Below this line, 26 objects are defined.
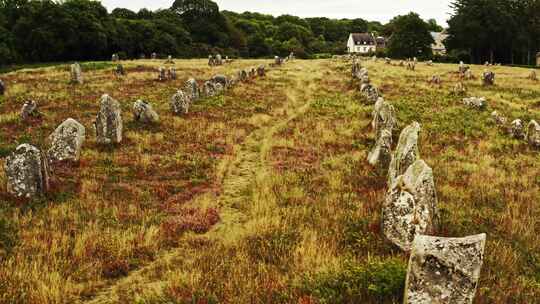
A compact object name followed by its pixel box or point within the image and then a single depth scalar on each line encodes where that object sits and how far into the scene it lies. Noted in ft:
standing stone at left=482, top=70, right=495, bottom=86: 147.98
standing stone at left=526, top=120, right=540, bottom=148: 69.87
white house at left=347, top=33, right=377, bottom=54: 503.20
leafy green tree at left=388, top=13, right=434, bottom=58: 312.50
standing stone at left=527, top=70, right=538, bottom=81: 161.27
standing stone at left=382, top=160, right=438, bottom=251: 33.06
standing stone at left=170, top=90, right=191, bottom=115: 90.74
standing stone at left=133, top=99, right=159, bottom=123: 80.38
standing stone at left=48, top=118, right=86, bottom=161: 56.13
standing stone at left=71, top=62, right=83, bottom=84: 134.37
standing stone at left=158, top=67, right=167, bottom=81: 149.85
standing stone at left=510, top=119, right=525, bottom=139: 75.82
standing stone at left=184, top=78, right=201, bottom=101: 105.40
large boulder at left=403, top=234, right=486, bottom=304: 22.57
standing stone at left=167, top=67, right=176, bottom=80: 155.63
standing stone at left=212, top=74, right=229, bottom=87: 127.01
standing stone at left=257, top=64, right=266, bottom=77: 172.14
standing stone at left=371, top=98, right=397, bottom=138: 73.41
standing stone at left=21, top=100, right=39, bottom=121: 80.69
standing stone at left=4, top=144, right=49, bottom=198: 43.27
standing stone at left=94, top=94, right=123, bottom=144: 65.87
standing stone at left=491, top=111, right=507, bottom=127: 83.82
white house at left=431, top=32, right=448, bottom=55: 429.95
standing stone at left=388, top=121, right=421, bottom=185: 46.26
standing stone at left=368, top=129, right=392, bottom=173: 56.24
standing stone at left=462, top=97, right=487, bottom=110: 102.38
